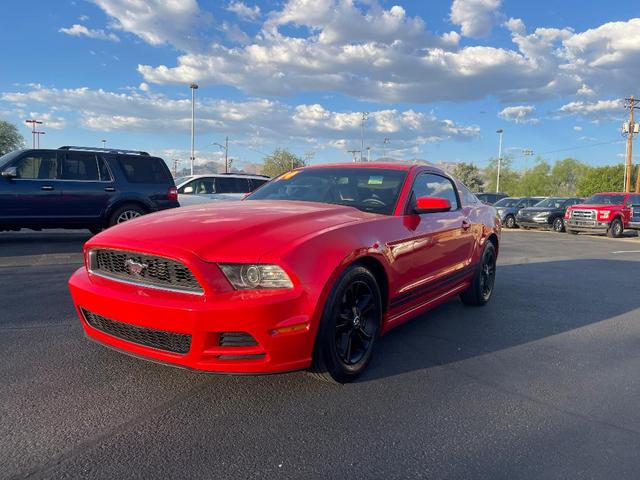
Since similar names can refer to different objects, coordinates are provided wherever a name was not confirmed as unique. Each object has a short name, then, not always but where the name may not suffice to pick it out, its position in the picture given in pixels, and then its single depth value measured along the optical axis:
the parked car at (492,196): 29.34
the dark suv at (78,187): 8.56
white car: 12.54
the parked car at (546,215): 22.05
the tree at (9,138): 65.50
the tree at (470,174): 104.75
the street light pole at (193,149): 38.06
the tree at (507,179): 101.56
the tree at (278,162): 81.56
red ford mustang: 2.66
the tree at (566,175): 99.19
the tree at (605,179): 74.25
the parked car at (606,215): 19.06
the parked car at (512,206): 23.94
